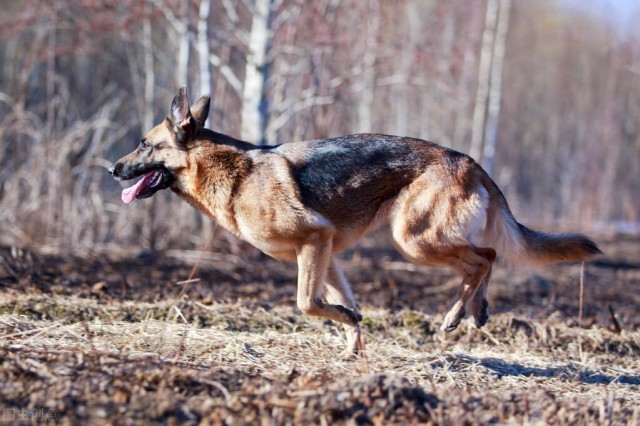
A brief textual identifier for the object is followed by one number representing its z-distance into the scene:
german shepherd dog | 5.48
